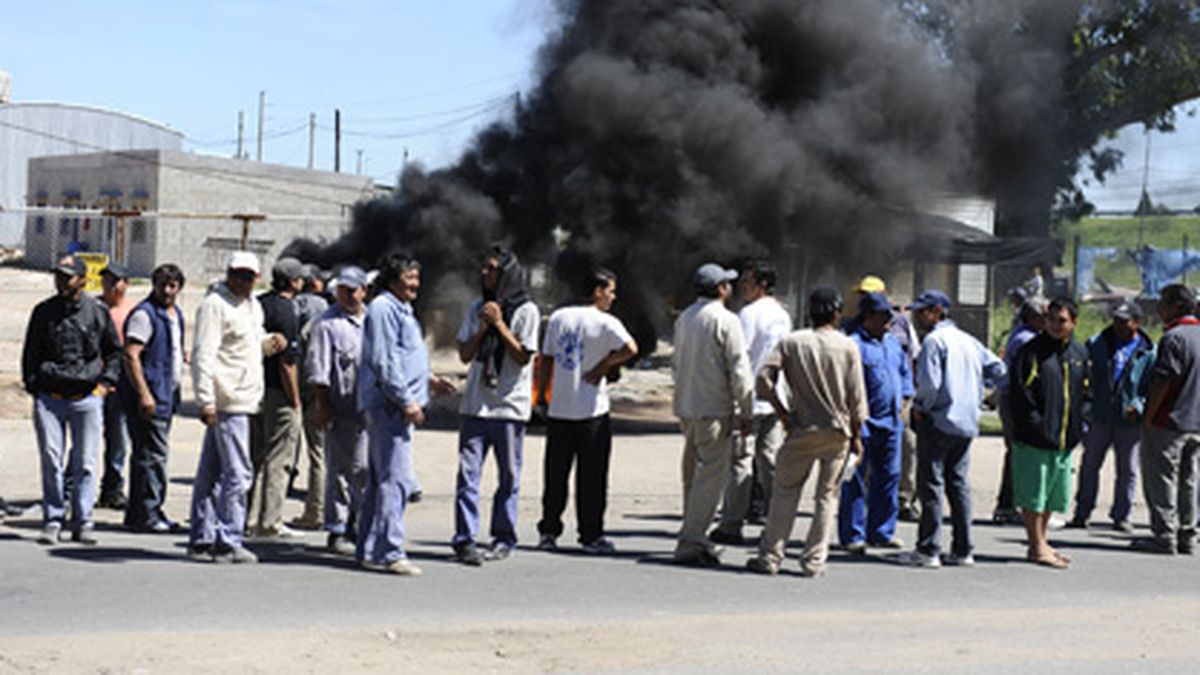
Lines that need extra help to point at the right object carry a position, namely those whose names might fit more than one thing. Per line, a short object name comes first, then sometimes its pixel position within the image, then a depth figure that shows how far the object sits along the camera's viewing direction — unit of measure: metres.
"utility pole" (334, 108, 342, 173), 66.56
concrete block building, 38.75
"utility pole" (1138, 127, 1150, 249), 31.94
